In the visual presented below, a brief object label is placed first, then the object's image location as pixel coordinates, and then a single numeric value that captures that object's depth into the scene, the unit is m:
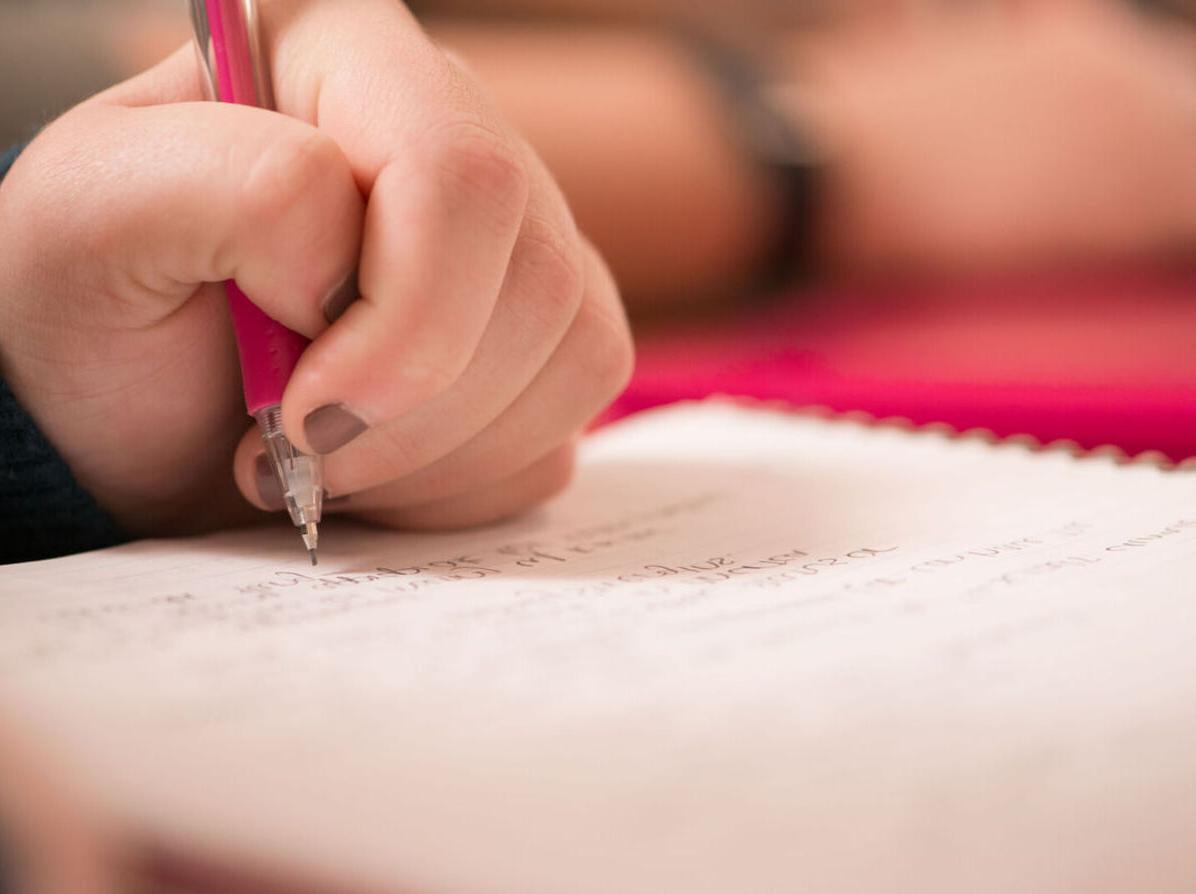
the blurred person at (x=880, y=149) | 1.04
